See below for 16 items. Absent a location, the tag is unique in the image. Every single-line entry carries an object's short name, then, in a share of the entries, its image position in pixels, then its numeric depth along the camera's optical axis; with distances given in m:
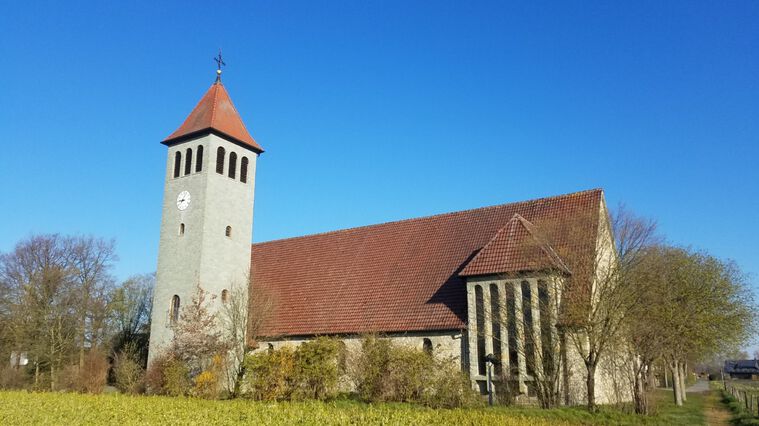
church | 21.64
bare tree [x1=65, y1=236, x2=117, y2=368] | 42.22
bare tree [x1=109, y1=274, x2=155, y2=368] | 43.75
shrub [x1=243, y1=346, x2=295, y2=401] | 21.02
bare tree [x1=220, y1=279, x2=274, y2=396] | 27.77
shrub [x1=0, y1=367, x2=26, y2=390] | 33.50
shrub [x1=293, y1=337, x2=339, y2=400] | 20.95
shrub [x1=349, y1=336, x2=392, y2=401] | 20.08
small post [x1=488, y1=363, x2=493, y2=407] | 20.17
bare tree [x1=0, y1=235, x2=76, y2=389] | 38.50
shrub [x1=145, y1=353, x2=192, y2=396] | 23.89
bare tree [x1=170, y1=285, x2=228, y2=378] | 26.95
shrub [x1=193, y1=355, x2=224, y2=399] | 23.26
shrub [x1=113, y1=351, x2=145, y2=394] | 26.47
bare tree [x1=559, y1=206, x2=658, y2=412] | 19.86
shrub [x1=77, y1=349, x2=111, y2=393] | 27.83
